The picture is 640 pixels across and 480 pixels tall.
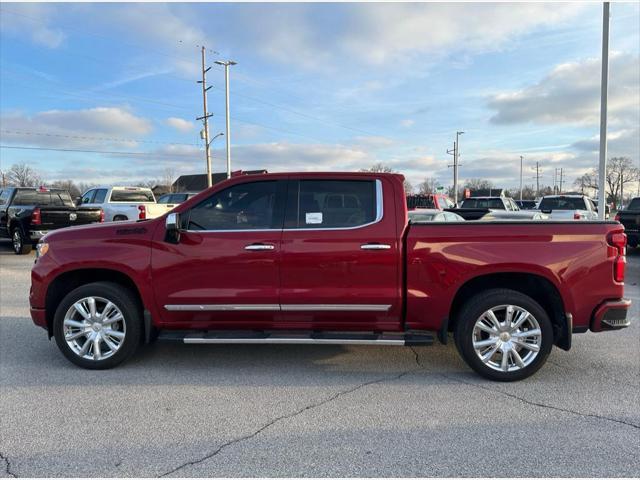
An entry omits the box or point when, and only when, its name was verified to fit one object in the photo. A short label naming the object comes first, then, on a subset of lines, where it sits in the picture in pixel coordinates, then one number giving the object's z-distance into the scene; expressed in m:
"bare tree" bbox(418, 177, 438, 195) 85.94
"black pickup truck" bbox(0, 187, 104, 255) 12.71
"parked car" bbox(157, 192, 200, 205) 23.72
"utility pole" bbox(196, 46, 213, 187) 33.84
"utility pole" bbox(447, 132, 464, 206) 52.30
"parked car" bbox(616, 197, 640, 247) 12.19
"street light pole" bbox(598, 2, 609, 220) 12.87
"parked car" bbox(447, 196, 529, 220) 15.22
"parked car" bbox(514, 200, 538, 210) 39.53
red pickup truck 4.16
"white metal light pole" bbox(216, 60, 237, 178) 32.84
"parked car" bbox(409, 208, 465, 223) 10.52
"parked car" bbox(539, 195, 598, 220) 14.80
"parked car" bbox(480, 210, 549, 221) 10.62
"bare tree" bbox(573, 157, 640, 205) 87.62
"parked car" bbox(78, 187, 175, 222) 14.73
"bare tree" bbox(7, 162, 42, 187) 71.43
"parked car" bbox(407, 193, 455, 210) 17.76
